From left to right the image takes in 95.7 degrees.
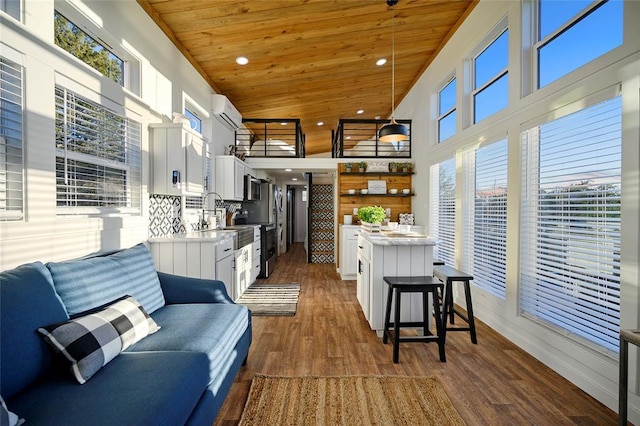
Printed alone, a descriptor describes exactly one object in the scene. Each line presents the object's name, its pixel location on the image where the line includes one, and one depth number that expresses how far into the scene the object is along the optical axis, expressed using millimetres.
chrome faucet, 3996
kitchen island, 2822
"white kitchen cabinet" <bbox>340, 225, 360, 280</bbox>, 5250
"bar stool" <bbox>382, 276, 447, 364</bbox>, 2365
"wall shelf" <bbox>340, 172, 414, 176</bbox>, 5562
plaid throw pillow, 1214
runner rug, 3514
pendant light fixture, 3546
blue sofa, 1053
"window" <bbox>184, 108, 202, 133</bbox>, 3932
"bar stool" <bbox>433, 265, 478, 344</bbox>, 2623
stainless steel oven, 5219
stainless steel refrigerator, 6180
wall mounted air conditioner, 4531
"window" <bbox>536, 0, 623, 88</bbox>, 1943
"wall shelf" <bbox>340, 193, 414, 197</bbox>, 5559
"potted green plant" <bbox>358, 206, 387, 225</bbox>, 3491
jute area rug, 1694
